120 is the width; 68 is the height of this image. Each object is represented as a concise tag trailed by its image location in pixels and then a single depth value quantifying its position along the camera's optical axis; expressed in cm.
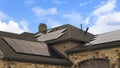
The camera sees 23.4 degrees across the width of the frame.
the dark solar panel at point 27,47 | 2588
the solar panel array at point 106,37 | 2728
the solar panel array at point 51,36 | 3082
